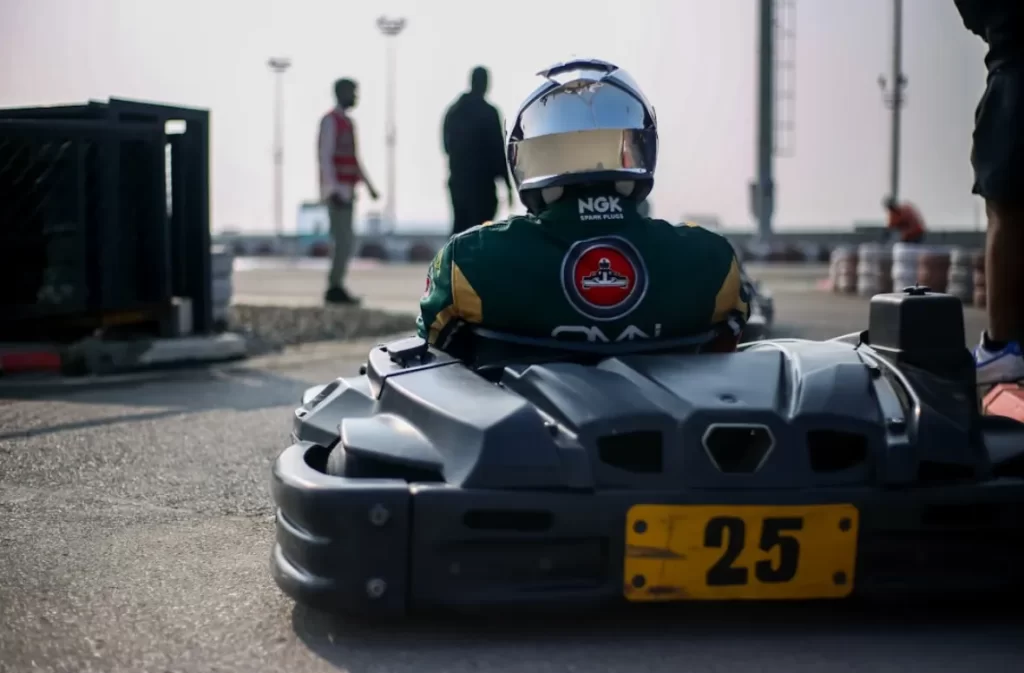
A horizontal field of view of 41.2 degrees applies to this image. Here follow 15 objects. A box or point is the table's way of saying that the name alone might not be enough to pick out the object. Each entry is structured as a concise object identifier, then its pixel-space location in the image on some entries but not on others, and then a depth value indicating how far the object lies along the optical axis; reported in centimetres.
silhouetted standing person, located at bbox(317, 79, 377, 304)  1184
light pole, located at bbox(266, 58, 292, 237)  4247
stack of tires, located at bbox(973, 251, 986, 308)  1377
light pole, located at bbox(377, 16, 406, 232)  3981
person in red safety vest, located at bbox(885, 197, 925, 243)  2175
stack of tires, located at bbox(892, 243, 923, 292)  1520
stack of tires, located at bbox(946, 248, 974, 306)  1453
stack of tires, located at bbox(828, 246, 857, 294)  1667
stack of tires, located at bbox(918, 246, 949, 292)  1502
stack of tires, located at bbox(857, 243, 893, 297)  1586
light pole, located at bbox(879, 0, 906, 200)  3116
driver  332
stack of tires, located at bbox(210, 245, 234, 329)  891
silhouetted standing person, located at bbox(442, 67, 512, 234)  1010
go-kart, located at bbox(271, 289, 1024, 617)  264
